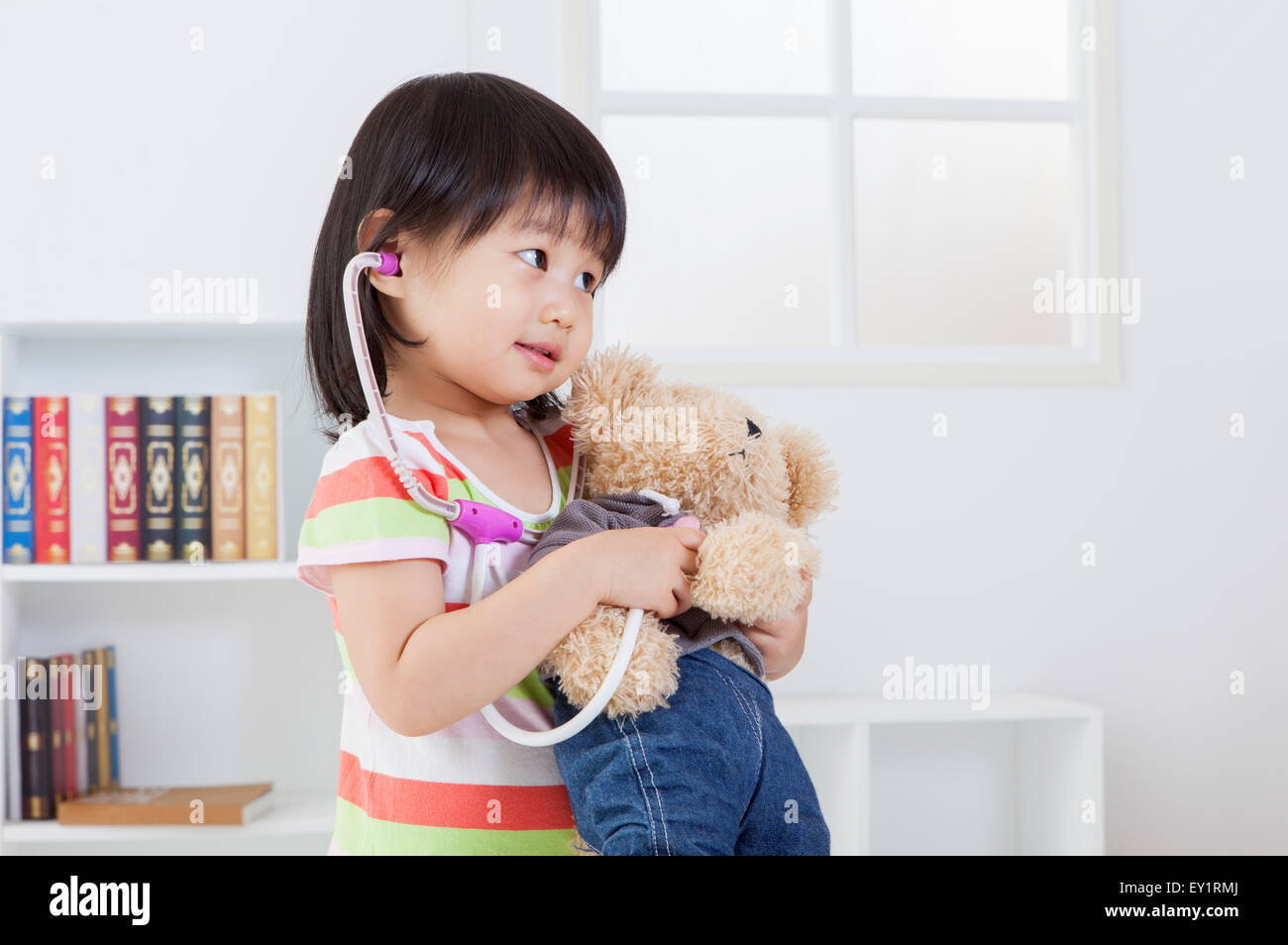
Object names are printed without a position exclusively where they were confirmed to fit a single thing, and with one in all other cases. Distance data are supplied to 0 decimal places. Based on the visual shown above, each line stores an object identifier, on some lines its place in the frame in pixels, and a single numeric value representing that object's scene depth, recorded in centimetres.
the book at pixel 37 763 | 148
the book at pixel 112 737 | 159
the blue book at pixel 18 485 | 150
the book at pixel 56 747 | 150
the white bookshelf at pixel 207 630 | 166
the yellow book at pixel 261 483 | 153
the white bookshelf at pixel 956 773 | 160
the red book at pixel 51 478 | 150
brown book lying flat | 146
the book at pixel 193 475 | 152
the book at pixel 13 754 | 148
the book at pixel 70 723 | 152
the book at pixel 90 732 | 155
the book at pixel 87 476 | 151
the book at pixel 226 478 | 153
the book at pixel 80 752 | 154
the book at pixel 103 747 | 157
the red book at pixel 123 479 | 152
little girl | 64
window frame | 180
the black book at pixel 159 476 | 152
